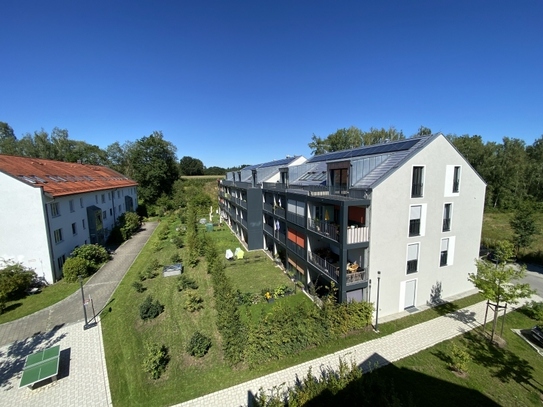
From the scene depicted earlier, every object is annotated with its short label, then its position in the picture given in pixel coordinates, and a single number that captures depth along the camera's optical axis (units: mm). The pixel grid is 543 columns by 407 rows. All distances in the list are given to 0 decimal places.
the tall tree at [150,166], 56969
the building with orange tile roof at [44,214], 18250
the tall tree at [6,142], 53312
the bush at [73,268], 19406
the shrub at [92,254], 21562
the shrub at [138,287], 18156
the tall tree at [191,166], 102062
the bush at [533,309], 11720
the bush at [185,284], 18578
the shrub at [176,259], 24092
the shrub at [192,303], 15666
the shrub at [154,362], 10627
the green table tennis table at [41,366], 9812
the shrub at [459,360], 10531
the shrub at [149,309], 14758
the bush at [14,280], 16344
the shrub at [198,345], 11711
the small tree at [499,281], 12148
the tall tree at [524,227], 23636
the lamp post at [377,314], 13552
